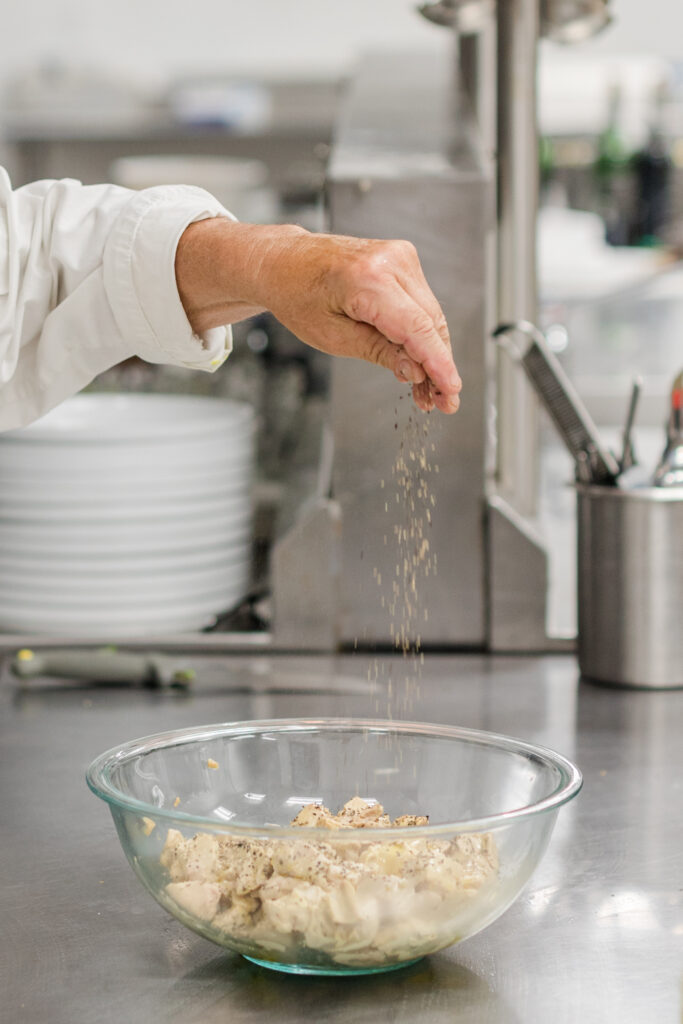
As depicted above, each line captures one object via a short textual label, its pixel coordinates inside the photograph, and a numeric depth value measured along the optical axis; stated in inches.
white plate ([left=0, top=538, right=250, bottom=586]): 95.4
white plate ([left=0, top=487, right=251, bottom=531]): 95.2
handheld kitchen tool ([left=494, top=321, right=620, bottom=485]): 89.3
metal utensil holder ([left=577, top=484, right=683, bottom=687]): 88.9
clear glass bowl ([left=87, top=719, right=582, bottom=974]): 67.6
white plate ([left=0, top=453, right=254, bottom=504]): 95.2
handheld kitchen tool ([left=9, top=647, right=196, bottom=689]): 90.8
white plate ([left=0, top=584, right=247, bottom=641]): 95.9
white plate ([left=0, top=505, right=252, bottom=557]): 95.3
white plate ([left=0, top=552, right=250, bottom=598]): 95.7
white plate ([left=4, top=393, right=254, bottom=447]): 95.4
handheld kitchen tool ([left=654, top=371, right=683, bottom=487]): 88.7
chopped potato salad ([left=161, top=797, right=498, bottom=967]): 67.6
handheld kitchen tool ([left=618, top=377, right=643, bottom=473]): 88.5
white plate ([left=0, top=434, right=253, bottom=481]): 95.2
